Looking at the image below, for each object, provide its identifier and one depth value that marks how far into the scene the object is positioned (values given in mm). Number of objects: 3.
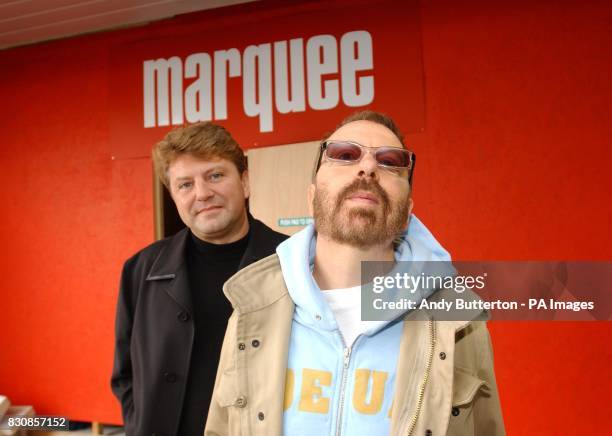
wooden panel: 3414
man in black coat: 1471
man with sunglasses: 1049
